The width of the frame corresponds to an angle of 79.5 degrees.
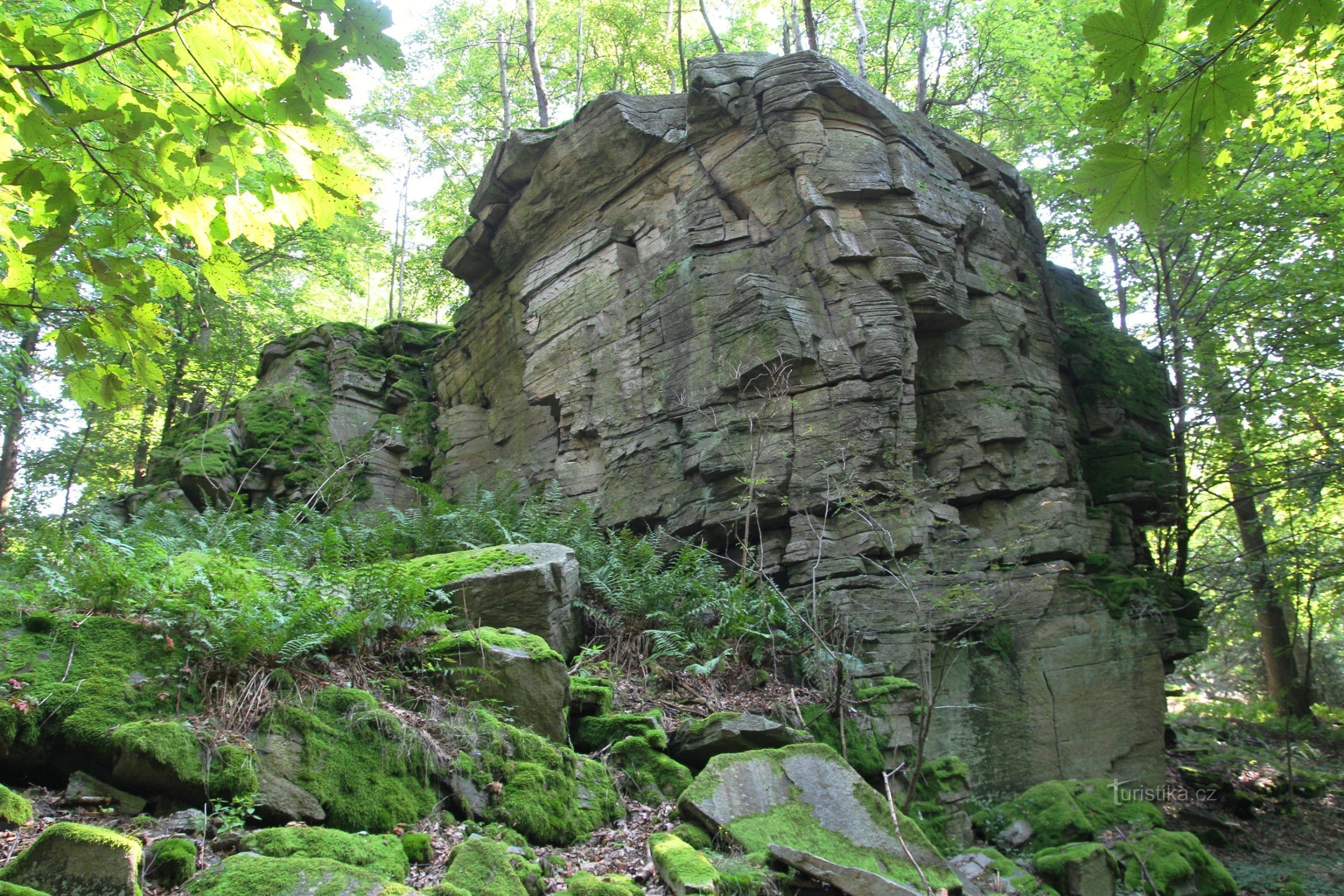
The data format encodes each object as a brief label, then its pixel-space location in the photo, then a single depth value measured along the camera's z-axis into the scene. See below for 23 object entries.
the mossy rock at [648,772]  5.57
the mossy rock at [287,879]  3.05
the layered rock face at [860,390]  9.14
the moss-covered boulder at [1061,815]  7.24
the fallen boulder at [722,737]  6.21
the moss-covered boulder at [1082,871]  6.02
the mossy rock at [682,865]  3.91
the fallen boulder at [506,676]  5.49
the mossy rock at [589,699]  6.32
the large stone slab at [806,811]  4.84
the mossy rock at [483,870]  3.60
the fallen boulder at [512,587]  6.79
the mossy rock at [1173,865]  6.54
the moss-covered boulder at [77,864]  2.77
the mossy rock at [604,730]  6.07
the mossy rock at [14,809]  3.25
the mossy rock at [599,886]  3.72
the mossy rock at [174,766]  3.66
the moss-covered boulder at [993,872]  5.66
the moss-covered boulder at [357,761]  4.12
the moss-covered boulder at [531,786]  4.64
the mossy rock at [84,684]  3.70
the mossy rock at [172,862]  3.06
